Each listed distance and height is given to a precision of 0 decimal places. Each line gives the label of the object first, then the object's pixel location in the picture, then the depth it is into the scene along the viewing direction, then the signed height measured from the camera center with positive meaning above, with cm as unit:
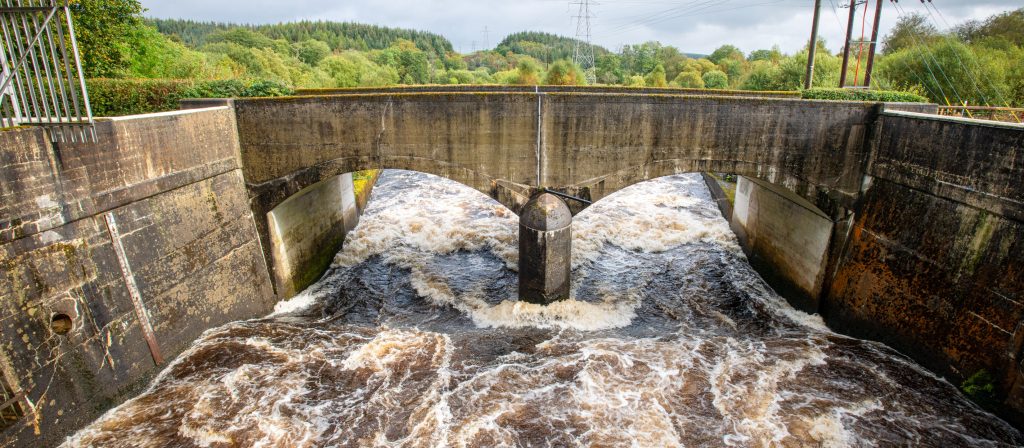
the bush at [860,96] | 1402 -32
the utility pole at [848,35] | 1614 +155
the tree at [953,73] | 2352 +47
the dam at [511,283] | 923 -428
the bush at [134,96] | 1448 +0
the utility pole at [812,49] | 1719 +122
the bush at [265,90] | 1395 +12
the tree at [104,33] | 1742 +220
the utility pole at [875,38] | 1556 +141
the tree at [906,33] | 3466 +344
